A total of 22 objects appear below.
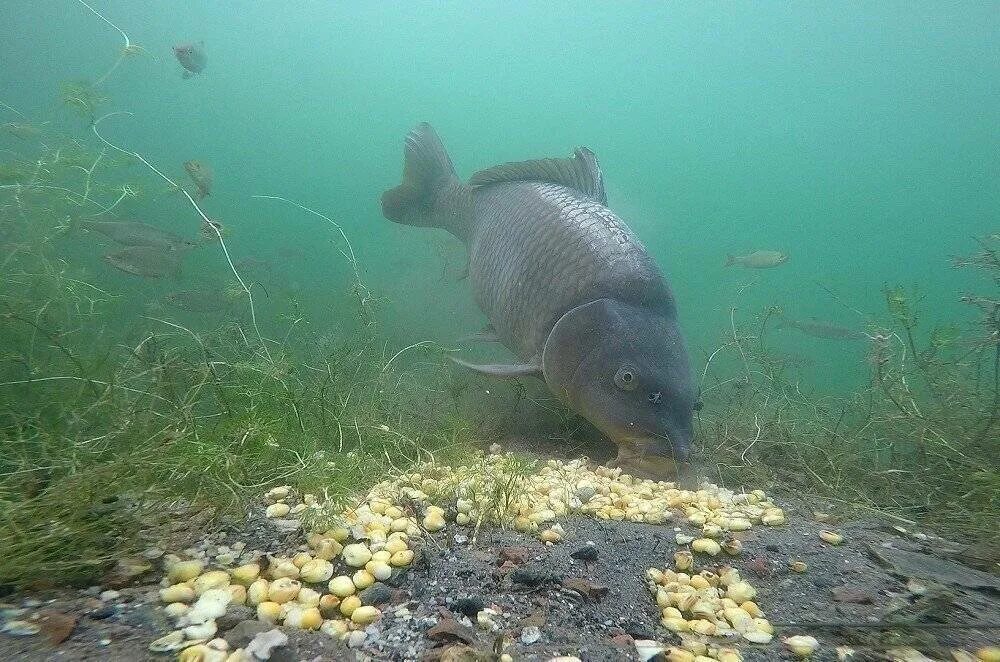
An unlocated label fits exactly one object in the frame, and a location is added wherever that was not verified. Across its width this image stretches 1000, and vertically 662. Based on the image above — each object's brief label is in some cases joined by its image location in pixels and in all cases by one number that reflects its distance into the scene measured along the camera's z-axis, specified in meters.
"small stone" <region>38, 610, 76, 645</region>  0.25
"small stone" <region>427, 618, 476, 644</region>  0.28
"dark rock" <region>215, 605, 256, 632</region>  0.27
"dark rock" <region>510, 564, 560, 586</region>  0.32
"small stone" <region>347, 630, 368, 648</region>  0.27
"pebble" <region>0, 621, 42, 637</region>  0.25
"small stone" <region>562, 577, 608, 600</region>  0.31
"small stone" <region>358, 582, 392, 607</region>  0.30
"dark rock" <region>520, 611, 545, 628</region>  0.29
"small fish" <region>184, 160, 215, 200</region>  0.77
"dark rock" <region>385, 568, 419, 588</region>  0.31
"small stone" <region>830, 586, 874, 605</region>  0.32
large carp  0.61
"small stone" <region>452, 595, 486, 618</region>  0.29
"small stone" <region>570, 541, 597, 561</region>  0.35
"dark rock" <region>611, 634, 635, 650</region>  0.28
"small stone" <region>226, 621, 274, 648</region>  0.26
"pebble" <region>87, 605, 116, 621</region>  0.27
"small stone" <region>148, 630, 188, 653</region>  0.25
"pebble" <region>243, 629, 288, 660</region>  0.26
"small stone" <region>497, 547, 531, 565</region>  0.34
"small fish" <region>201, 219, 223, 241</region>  0.67
